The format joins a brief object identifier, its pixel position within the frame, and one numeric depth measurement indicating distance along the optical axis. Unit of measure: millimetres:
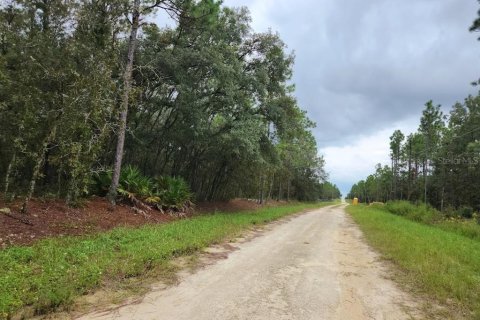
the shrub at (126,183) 14297
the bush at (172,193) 15898
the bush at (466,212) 30391
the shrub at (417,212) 24858
